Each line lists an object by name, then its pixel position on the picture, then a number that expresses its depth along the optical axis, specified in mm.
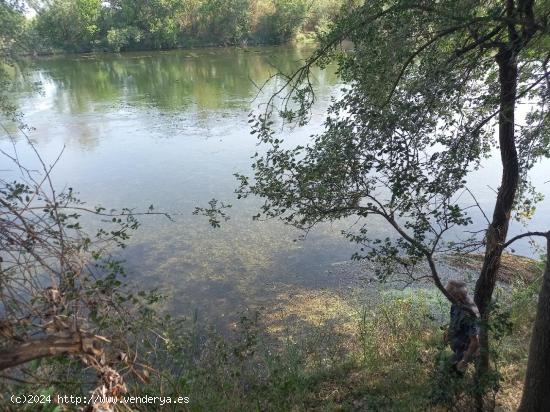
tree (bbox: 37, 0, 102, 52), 33562
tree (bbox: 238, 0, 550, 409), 3465
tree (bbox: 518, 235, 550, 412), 2949
